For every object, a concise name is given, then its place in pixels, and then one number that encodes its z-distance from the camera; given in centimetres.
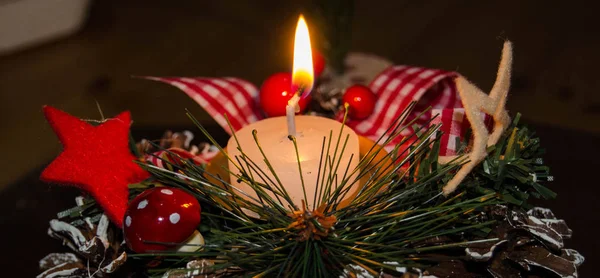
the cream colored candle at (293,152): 62
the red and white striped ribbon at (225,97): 81
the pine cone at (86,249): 63
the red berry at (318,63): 91
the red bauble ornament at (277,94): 81
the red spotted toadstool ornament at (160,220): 58
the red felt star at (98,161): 65
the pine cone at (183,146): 78
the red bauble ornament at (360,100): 83
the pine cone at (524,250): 62
